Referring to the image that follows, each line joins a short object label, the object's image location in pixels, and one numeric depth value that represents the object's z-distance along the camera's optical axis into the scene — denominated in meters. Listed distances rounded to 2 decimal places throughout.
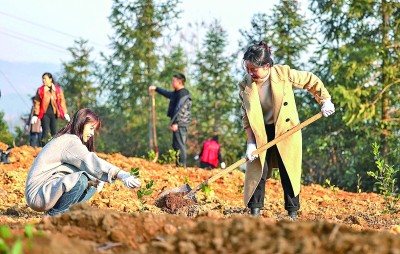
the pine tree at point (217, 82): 26.30
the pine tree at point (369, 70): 16.25
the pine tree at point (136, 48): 26.34
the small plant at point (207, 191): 6.80
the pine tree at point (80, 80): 30.58
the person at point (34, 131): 14.72
